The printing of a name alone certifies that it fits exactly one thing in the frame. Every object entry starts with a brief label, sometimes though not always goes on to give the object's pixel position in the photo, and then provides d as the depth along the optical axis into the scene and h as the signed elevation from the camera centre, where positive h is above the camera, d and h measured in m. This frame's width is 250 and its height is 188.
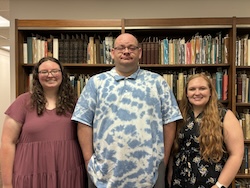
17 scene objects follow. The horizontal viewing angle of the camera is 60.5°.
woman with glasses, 1.33 -0.32
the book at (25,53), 2.20 +0.38
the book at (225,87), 2.17 +0.03
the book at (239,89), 2.19 +0.01
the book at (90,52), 2.22 +0.39
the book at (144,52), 2.21 +0.39
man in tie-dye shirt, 1.26 -0.19
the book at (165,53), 2.20 +0.38
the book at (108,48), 2.22 +0.43
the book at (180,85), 2.20 +0.04
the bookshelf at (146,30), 2.09 +0.61
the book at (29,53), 2.20 +0.38
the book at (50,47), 2.24 +0.45
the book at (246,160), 2.20 -0.72
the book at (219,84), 2.18 +0.06
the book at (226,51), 2.16 +0.39
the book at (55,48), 2.23 +0.44
